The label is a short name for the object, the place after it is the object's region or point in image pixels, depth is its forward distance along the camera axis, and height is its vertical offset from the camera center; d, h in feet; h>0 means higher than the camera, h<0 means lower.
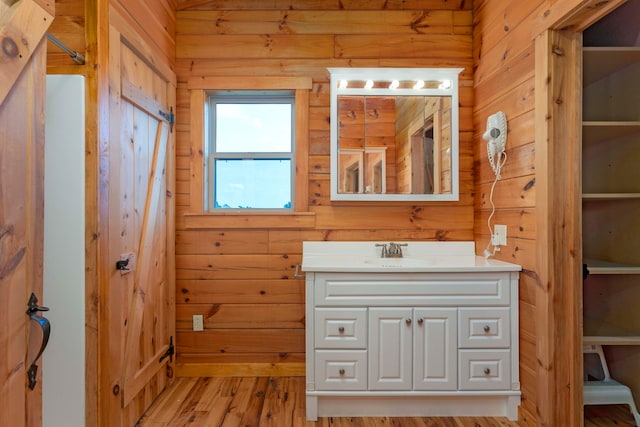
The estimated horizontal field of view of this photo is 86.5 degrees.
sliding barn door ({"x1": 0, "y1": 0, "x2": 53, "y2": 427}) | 2.86 +0.08
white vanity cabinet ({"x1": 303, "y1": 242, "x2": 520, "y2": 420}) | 6.27 -2.21
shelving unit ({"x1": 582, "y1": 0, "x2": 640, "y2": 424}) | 5.89 -0.07
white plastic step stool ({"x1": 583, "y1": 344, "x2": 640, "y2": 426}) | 5.84 -3.16
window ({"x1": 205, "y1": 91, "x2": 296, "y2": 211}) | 8.37 +1.51
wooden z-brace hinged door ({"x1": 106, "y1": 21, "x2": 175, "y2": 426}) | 5.43 -0.36
